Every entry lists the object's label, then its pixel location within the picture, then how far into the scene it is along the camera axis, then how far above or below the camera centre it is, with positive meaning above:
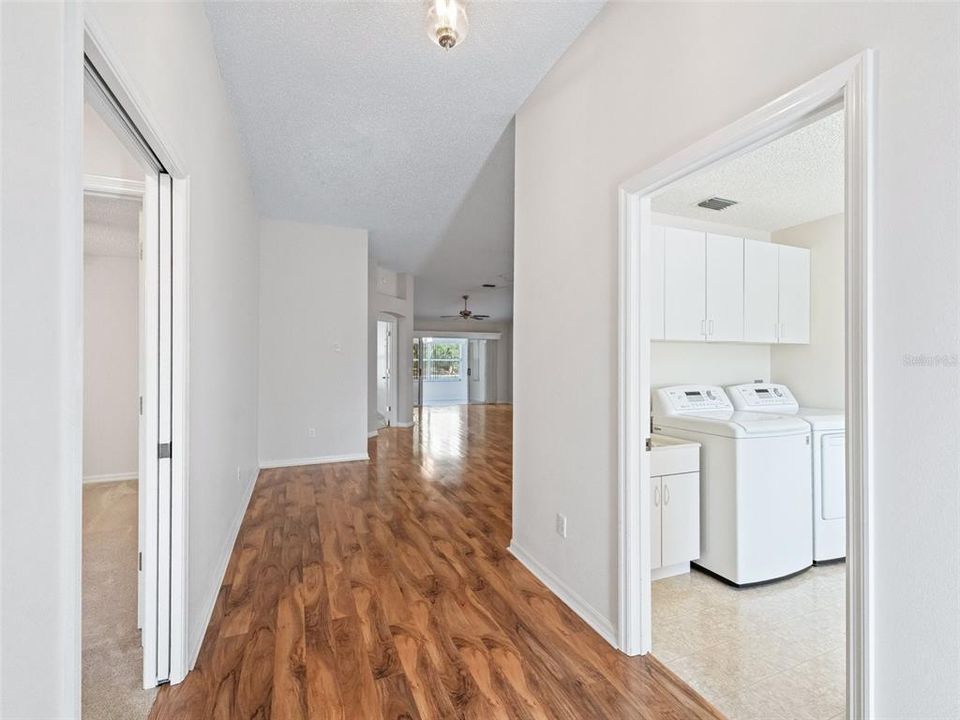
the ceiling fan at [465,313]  10.18 +1.12
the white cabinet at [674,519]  2.47 -0.89
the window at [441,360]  13.48 +0.06
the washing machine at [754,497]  2.44 -0.76
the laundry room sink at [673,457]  2.48 -0.53
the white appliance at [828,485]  2.65 -0.73
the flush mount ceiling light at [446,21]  1.75 +1.37
